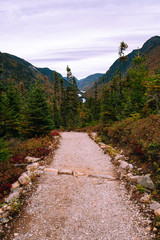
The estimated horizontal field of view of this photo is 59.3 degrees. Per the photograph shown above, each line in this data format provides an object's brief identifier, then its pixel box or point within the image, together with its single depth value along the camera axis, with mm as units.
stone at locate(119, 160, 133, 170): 7261
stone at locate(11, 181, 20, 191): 5637
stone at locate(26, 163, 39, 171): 7219
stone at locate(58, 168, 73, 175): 7423
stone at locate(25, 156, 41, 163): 8192
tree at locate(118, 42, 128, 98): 25559
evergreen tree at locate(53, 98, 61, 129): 43469
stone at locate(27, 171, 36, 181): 6484
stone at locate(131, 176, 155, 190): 5304
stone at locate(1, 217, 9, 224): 4105
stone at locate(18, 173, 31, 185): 5968
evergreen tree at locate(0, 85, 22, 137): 17406
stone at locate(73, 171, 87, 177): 7260
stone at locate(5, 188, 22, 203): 4879
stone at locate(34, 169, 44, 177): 6935
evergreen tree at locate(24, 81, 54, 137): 13336
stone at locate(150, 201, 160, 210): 4332
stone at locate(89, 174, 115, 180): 6945
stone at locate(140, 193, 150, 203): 4693
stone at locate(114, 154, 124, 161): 8901
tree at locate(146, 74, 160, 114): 12219
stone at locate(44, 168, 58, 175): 7487
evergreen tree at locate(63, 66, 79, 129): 38656
